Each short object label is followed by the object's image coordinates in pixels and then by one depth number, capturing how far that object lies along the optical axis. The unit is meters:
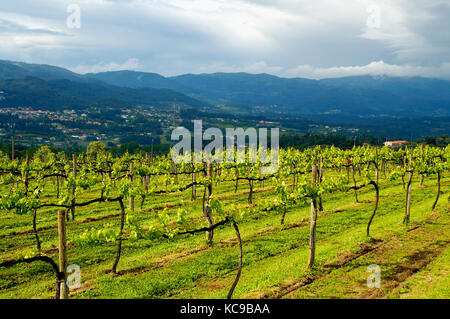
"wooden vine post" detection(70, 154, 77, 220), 25.97
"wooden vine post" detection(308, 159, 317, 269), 14.33
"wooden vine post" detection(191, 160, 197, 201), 33.14
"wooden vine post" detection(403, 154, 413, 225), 20.26
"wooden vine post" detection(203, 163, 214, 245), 18.56
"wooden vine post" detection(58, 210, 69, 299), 10.20
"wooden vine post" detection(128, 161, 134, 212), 29.09
